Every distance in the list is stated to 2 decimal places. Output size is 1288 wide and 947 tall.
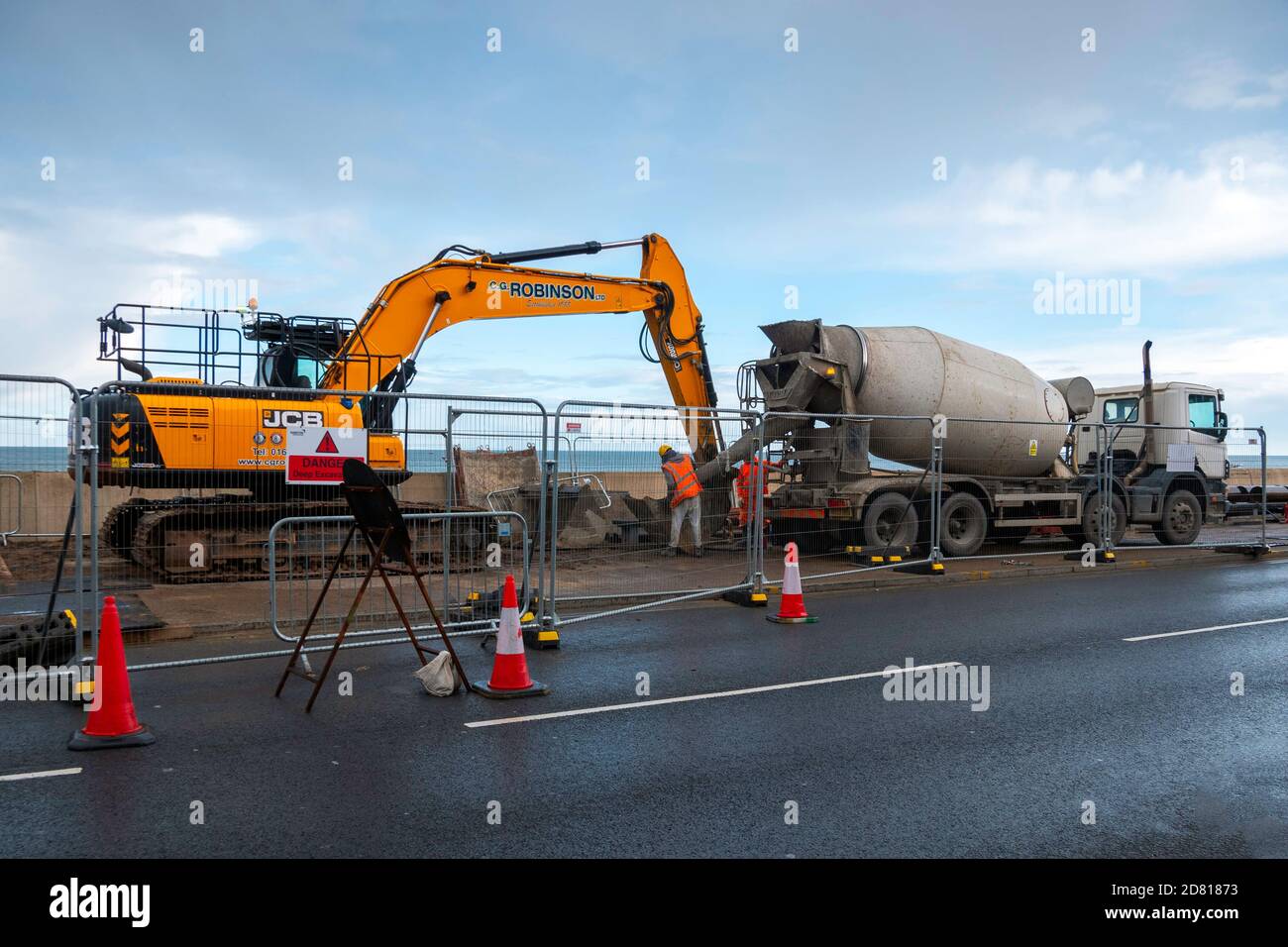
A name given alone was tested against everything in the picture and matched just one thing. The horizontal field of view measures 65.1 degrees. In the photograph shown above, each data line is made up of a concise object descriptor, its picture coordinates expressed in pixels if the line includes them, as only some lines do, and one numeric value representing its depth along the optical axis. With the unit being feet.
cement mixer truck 49.73
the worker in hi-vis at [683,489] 38.65
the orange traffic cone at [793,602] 33.88
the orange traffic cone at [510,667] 23.56
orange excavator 39.52
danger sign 29.60
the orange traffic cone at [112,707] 19.42
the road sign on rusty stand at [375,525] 21.94
